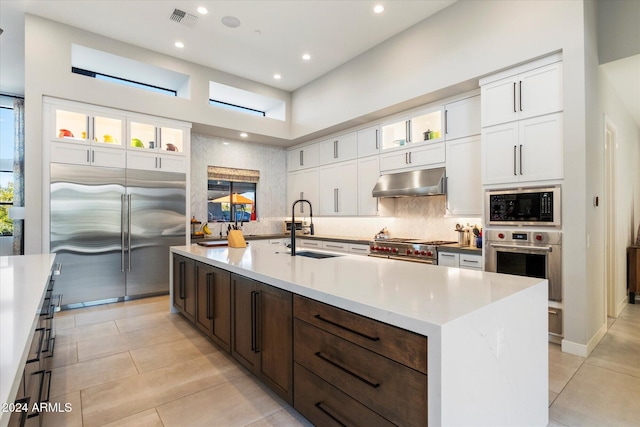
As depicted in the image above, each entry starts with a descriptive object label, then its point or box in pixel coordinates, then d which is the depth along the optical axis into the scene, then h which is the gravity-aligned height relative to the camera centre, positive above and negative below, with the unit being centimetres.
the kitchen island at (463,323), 119 -44
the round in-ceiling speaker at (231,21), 411 +244
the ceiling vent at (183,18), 399 +242
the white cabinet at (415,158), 433 +79
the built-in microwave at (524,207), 310 +8
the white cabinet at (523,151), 310 +64
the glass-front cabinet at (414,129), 448 +125
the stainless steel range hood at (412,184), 425 +42
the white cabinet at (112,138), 433 +112
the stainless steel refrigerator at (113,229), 438 -20
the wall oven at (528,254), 310 -40
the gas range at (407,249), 409 -46
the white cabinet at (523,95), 312 +120
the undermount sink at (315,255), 302 -38
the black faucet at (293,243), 293 -25
